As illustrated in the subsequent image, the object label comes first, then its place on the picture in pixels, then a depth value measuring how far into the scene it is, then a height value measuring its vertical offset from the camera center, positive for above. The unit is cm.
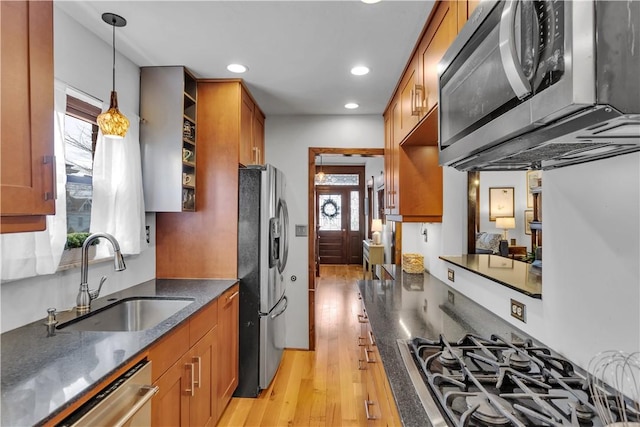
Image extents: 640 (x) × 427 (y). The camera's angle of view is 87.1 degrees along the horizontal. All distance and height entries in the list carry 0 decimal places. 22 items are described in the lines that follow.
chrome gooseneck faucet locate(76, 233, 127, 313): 171 -28
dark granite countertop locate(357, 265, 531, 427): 98 -52
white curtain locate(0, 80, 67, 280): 142 -13
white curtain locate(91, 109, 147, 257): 200 +14
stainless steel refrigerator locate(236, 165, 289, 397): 262 -47
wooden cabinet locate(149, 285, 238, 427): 151 -84
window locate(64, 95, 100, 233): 187 +32
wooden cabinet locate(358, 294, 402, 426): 112 -71
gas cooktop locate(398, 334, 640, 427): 81 -49
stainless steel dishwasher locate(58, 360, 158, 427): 101 -63
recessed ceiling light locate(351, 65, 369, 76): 241 +105
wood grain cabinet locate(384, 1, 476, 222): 165 +55
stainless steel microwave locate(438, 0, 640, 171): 55 +26
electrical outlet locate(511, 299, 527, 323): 146 -42
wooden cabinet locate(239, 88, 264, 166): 278 +75
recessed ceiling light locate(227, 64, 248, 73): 240 +106
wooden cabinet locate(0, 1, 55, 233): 97 +30
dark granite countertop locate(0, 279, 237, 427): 91 -51
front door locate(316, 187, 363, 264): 875 -33
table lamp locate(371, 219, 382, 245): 691 -31
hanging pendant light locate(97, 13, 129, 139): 171 +48
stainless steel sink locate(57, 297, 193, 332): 184 -58
